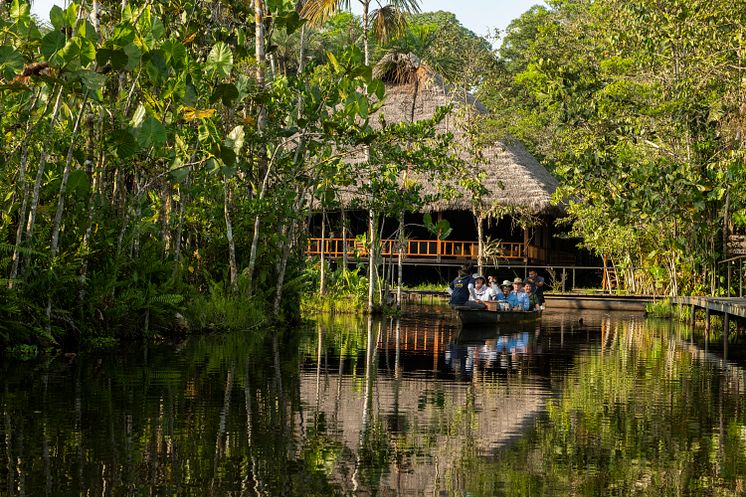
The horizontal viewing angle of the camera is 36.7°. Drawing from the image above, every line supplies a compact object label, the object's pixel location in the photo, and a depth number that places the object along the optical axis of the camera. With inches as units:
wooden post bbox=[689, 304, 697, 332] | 996.6
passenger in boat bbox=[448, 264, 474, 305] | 906.7
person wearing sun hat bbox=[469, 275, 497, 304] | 957.2
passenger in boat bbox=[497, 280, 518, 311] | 912.9
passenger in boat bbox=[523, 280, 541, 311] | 949.8
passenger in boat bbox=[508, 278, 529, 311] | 941.2
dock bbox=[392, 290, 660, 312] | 1284.4
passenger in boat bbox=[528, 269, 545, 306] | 1003.1
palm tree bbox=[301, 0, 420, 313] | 988.6
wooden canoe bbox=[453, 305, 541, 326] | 847.1
